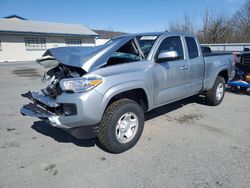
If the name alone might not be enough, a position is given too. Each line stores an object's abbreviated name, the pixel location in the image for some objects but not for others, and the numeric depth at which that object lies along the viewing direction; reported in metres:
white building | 24.56
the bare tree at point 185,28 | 33.16
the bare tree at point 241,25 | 28.88
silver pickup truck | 3.13
